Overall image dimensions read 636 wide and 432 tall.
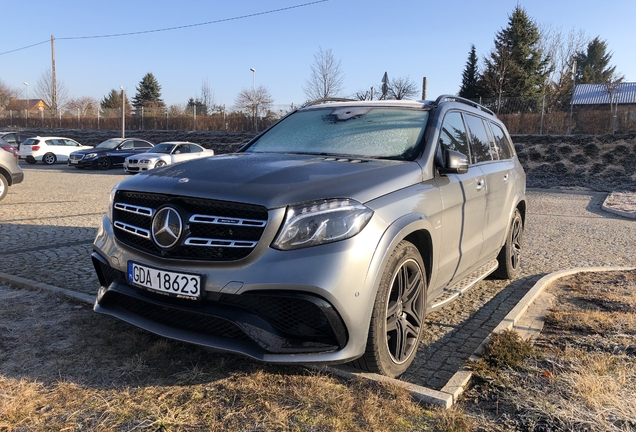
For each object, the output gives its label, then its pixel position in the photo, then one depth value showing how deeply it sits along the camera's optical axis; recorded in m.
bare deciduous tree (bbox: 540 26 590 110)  43.22
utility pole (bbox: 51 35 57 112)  50.56
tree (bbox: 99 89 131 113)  83.04
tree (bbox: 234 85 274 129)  33.91
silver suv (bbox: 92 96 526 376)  2.66
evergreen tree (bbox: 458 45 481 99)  44.19
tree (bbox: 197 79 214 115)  61.47
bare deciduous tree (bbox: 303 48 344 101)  39.22
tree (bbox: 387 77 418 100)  31.71
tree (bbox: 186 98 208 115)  37.44
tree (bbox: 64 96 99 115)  63.03
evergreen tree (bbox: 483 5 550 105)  40.06
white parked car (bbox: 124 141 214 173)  19.47
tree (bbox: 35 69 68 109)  59.83
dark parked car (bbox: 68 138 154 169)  22.48
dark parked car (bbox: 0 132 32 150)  28.61
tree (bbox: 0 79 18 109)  64.85
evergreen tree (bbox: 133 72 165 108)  78.44
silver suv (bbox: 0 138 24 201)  11.00
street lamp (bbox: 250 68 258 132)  34.19
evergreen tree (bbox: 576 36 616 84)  73.19
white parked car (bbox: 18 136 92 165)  25.88
